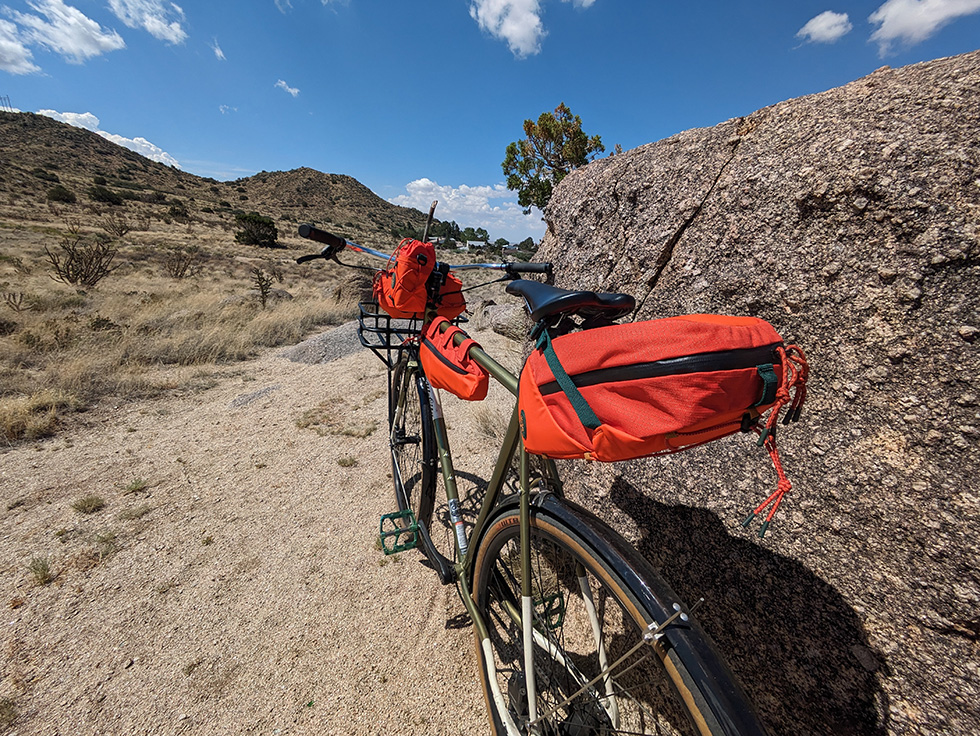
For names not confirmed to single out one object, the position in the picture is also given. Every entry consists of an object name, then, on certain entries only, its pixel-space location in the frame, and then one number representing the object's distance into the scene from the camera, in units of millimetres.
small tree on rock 18266
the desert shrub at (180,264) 12883
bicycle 922
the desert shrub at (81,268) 9969
